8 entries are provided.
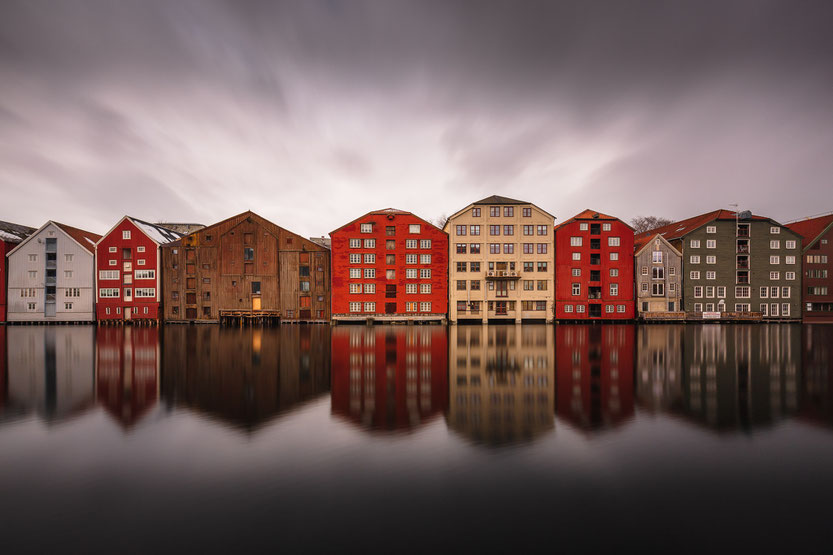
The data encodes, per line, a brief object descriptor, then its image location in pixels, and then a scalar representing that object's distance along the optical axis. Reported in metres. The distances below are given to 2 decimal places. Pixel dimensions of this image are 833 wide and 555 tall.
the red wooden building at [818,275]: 47.84
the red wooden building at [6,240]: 45.66
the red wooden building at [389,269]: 45.44
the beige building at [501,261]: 46.59
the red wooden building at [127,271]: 46.22
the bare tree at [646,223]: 74.38
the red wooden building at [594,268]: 46.91
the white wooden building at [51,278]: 45.88
